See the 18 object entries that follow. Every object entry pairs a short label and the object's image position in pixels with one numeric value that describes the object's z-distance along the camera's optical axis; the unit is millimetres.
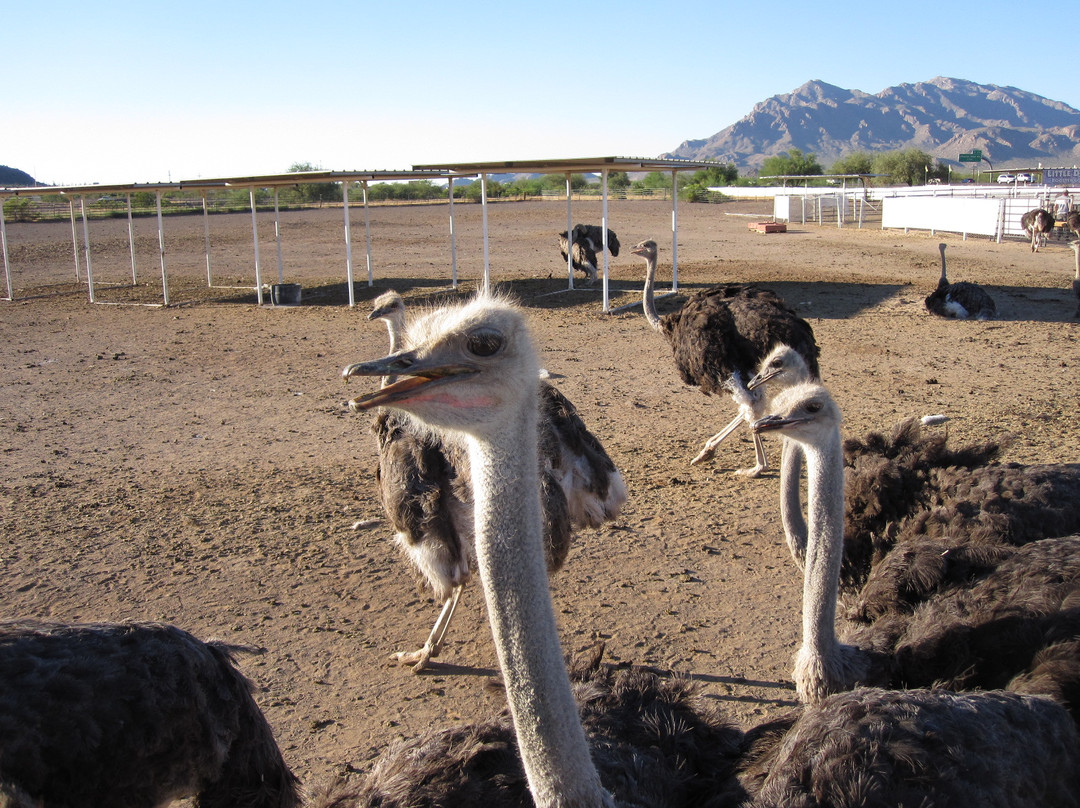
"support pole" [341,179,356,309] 13118
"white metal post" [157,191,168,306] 14298
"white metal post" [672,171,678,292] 13773
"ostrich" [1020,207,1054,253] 19344
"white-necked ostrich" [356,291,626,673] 3572
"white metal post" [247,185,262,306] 14212
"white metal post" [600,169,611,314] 12164
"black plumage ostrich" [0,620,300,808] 2072
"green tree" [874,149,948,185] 55656
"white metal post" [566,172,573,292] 14962
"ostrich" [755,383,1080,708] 2779
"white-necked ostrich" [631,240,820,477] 5969
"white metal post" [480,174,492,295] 12962
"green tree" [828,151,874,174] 64887
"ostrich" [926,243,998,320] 10961
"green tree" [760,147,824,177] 68206
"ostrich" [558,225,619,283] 15625
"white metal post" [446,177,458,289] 14938
